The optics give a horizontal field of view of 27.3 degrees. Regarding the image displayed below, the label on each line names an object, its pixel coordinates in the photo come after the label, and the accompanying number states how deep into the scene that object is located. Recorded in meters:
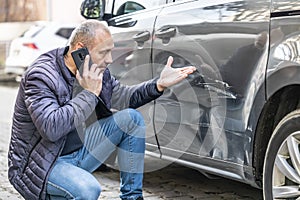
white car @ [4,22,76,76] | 15.12
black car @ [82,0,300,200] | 3.24
